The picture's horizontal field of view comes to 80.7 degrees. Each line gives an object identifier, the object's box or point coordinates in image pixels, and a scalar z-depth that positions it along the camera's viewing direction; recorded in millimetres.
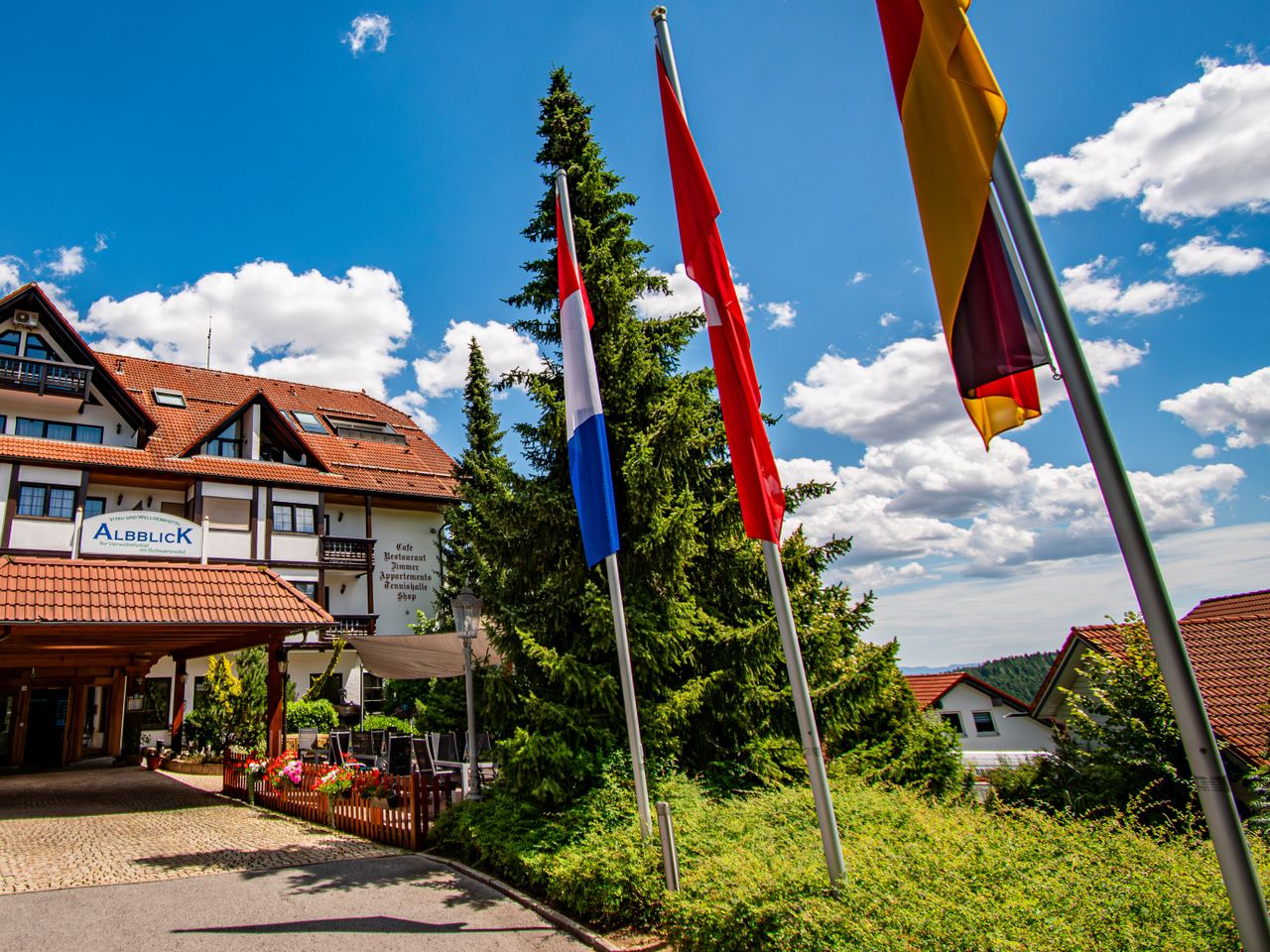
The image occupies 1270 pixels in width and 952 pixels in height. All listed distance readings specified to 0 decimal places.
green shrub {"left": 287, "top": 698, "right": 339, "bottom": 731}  22391
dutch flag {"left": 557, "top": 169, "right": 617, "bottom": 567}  7898
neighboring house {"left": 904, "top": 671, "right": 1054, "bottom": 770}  39562
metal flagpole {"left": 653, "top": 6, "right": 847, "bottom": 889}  5148
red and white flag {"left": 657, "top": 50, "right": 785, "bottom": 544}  6211
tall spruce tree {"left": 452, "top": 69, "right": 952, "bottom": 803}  8523
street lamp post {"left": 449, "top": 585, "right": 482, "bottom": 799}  9602
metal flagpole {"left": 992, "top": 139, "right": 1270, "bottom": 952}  2881
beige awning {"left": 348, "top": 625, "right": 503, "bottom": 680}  12469
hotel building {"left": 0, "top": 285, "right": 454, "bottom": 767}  15891
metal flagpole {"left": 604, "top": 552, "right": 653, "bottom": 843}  7016
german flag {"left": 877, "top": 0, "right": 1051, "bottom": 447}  3703
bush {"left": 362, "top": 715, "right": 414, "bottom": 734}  21509
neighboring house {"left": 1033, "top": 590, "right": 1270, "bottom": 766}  11031
